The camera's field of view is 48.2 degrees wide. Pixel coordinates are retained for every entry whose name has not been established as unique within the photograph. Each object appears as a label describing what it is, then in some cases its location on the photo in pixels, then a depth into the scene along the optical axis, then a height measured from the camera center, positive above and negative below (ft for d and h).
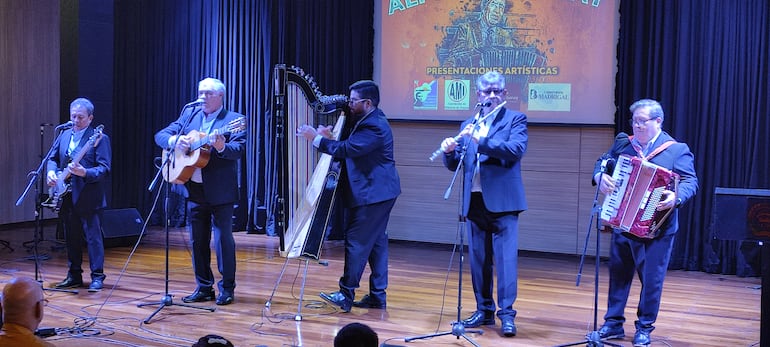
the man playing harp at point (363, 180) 18.89 -1.04
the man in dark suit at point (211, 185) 19.29 -1.25
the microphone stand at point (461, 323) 16.49 -3.67
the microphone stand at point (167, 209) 19.11 -1.78
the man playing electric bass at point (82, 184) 21.49 -1.45
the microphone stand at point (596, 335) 15.71 -3.68
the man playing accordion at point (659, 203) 16.37 -1.05
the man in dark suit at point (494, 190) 16.98 -1.06
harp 18.25 -0.84
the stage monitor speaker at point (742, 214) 13.88 -1.15
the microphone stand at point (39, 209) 21.70 -2.26
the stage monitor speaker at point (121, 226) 29.60 -3.44
